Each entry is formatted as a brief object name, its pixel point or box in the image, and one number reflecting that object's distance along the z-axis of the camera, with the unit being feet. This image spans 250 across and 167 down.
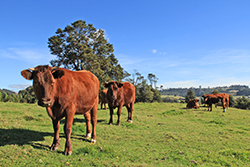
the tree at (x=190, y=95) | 207.41
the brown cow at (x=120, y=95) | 35.58
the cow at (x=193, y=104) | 78.54
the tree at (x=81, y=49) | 115.65
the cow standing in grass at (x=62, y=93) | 15.78
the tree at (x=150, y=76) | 235.20
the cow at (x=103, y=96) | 66.33
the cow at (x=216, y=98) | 70.13
